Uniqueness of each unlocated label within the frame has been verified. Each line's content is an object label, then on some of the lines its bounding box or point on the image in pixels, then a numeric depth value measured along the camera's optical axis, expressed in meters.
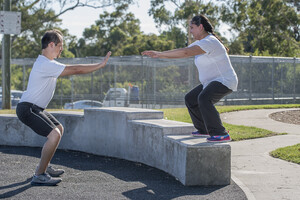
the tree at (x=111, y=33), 56.31
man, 5.70
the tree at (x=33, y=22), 29.44
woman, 6.05
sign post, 14.57
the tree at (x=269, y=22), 34.06
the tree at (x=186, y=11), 34.28
